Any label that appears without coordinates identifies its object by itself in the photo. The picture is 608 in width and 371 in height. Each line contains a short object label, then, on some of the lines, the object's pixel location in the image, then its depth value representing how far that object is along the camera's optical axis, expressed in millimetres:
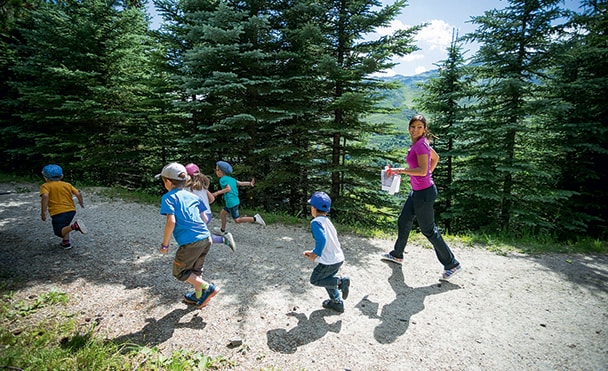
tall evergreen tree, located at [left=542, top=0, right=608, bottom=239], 9094
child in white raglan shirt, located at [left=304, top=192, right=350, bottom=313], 3359
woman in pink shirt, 4281
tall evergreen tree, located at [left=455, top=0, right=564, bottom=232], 9547
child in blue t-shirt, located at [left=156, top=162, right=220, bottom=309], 3391
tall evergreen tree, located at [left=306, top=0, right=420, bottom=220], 8391
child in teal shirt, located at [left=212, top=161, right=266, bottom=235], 6164
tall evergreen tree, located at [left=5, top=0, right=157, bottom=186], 11094
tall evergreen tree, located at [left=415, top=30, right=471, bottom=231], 11820
